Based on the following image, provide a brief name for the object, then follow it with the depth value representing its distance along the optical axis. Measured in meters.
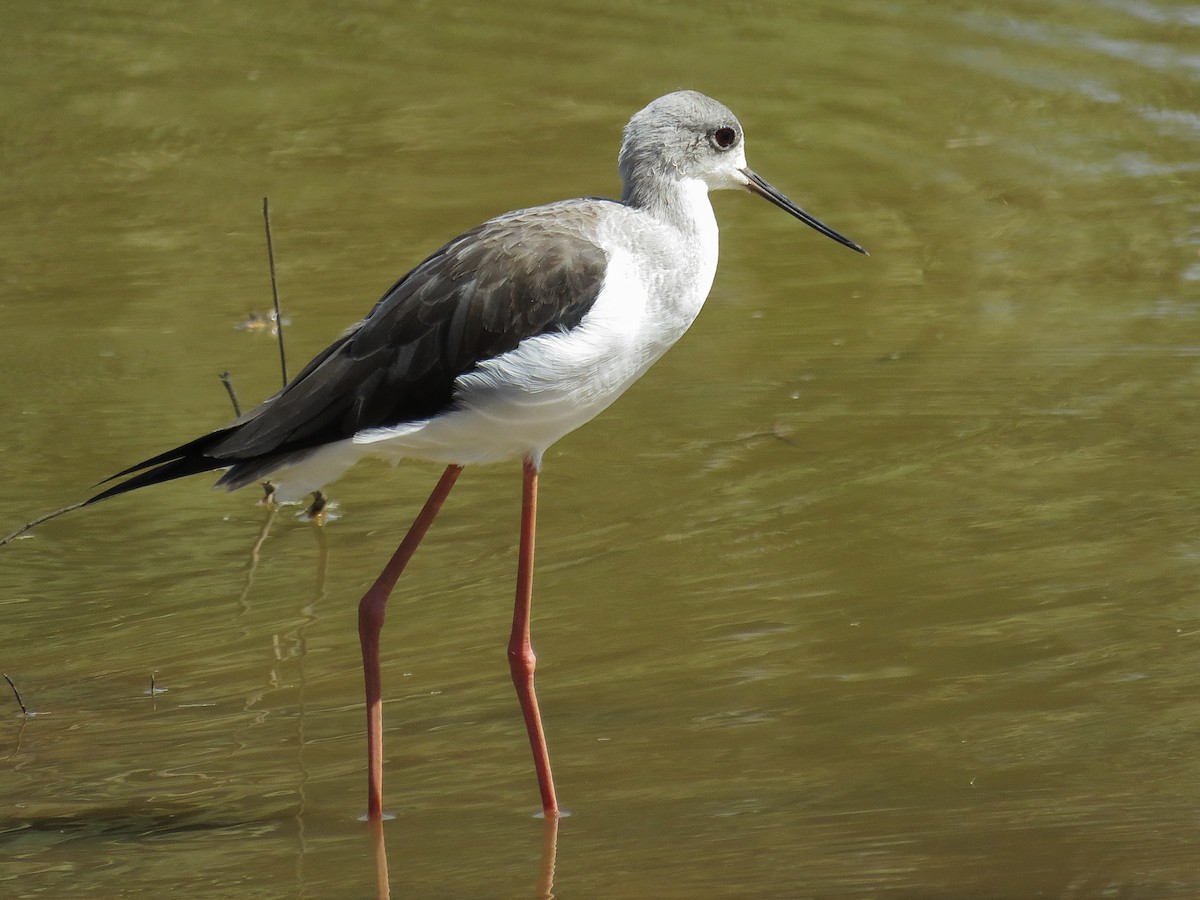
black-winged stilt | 9.55
